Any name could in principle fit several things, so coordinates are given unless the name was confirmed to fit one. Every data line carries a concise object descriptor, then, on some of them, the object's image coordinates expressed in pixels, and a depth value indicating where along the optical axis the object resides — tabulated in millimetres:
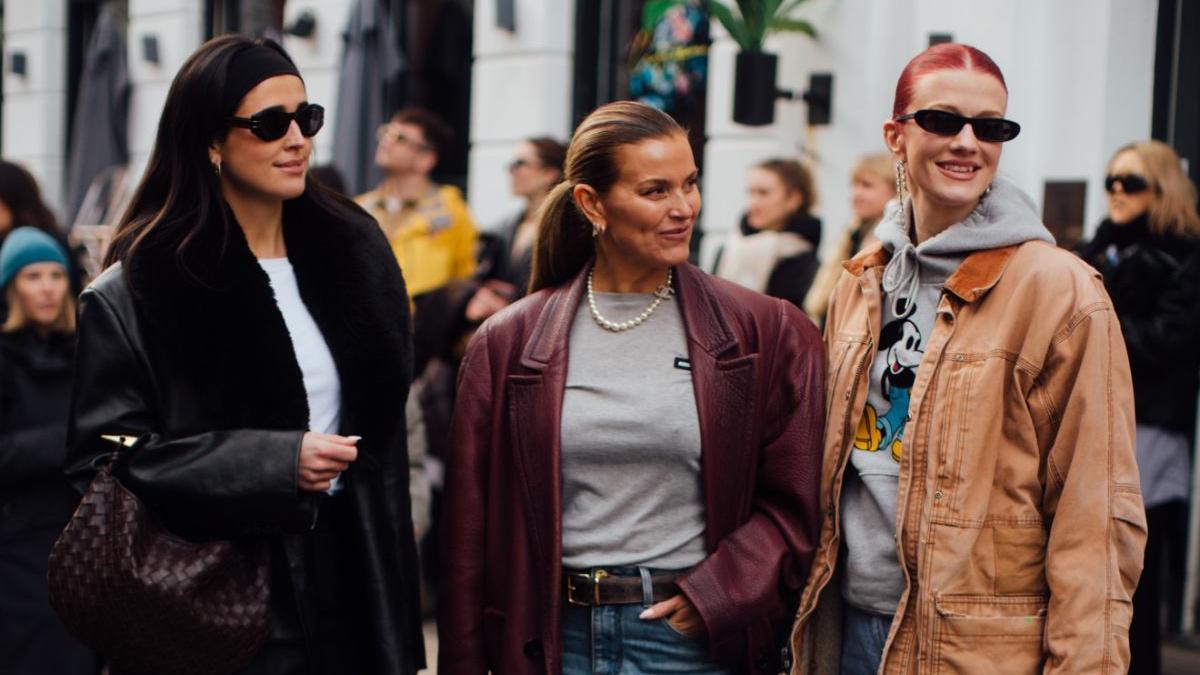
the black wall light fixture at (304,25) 10297
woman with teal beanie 4496
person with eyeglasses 7281
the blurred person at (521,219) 6387
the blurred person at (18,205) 5996
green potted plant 7273
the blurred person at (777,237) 6156
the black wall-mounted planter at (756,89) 7254
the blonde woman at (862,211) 5910
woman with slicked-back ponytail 2934
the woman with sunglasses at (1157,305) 5180
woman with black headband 2809
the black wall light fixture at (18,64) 13578
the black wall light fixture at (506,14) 9133
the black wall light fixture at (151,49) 11789
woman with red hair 2625
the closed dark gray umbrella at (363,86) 9586
